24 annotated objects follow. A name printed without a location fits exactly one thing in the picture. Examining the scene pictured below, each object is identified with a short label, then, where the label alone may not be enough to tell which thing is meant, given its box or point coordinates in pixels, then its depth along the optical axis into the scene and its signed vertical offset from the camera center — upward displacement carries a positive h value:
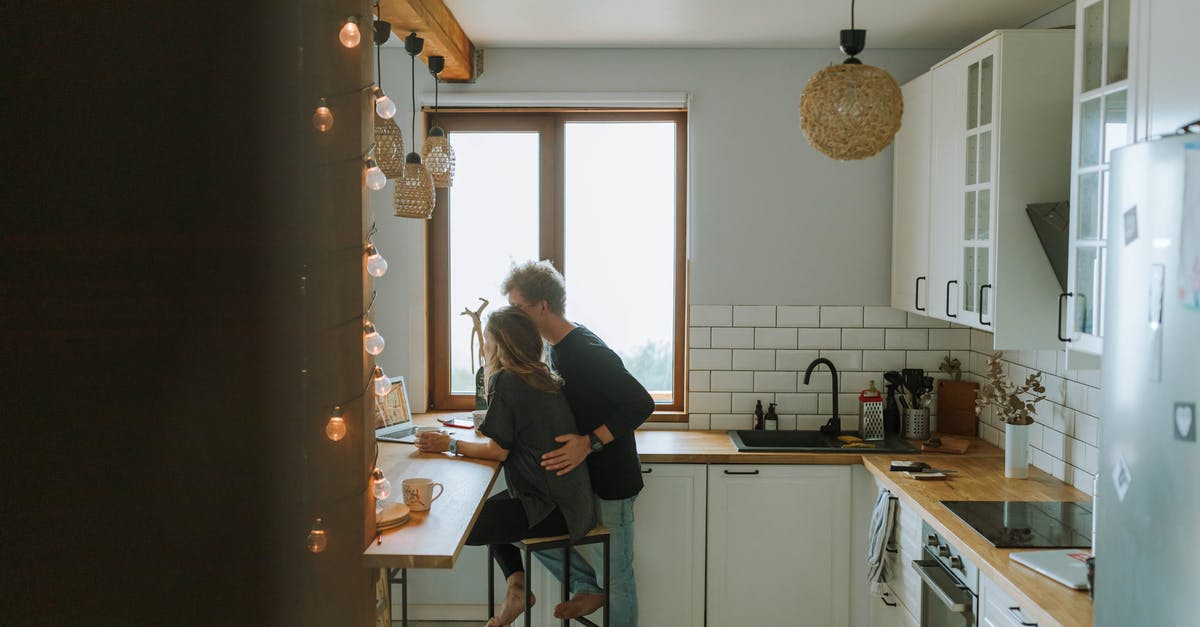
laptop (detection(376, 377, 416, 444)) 3.52 -0.60
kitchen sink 3.66 -0.73
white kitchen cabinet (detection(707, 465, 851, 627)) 3.62 -1.14
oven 2.48 -0.94
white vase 3.13 -0.63
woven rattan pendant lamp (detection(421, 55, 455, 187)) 2.82 +0.41
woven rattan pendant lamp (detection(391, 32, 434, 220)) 2.61 +0.27
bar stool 2.96 -0.95
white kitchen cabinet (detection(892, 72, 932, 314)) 3.58 +0.36
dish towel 3.21 -0.97
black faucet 3.92 -0.65
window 4.16 +0.26
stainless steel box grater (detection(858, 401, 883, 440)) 3.85 -0.63
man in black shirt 3.11 -0.50
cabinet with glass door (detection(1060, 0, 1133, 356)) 2.23 +0.39
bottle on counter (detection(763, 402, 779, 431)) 4.01 -0.66
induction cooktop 2.41 -0.74
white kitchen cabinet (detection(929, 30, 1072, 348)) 2.89 +0.39
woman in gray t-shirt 2.83 -0.57
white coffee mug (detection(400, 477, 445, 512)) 2.27 -0.58
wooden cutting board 3.90 -0.59
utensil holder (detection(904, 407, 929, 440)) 3.87 -0.65
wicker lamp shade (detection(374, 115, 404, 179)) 2.16 +0.34
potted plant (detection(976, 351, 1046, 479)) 3.13 -0.51
